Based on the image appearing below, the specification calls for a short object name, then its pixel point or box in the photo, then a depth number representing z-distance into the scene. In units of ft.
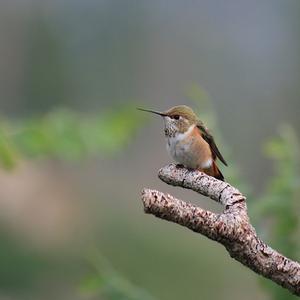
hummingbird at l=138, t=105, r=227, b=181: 31.50
